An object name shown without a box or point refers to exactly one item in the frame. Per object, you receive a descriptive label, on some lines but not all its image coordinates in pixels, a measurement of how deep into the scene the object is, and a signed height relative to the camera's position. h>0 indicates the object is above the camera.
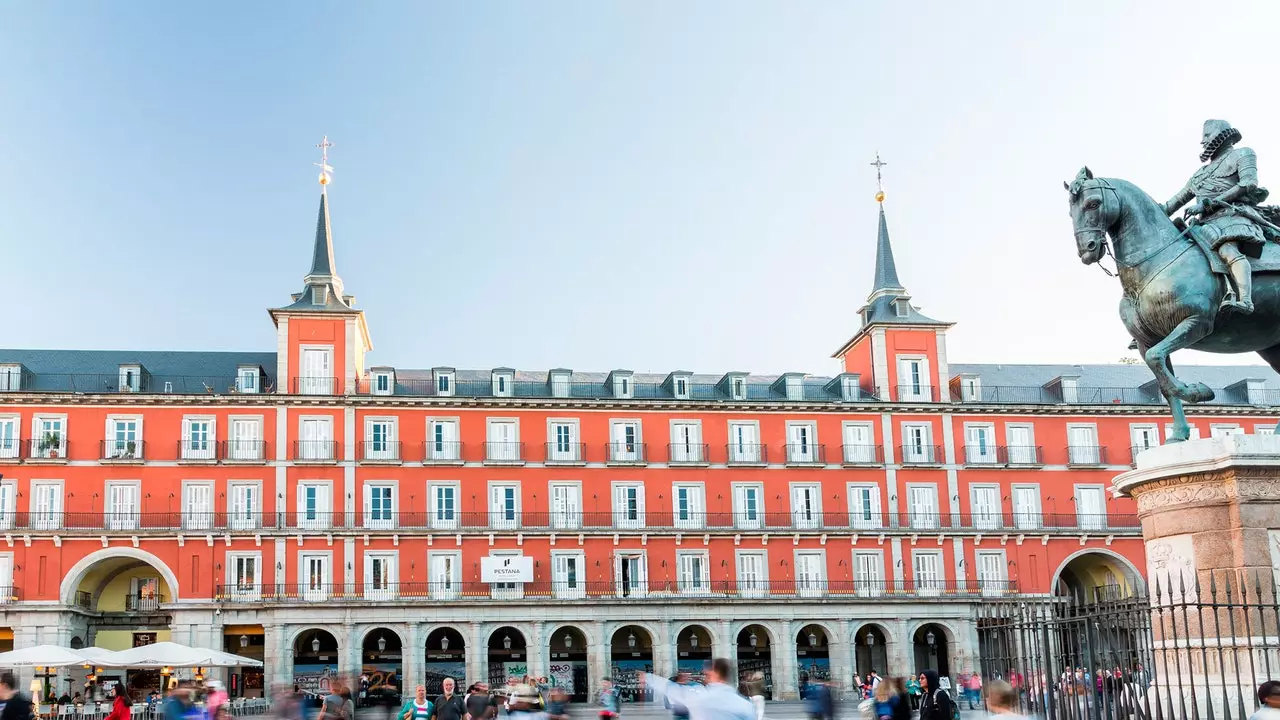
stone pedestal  9.44 +0.04
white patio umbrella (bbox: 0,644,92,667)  32.16 -1.10
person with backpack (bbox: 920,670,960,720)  15.48 -1.56
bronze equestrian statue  10.37 +2.41
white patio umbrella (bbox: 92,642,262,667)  33.78 -1.29
